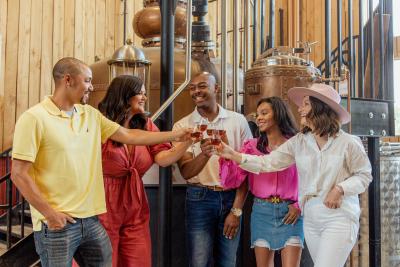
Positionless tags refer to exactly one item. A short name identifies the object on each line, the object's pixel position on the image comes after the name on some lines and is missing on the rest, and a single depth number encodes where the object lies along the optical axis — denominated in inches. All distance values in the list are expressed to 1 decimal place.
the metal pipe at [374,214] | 142.2
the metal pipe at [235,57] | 137.8
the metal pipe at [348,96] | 134.3
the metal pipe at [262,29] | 193.2
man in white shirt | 112.1
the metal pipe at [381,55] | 154.9
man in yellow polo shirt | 80.1
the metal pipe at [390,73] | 155.3
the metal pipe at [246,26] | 151.3
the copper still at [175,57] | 179.3
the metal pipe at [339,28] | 147.7
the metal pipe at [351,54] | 147.1
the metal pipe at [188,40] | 112.2
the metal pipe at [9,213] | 166.7
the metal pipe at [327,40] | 146.0
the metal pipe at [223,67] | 129.1
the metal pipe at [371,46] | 152.6
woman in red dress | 99.7
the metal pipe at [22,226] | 178.2
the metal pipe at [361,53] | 150.2
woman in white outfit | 98.0
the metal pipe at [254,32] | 181.8
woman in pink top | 109.0
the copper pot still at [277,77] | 144.4
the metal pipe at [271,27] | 173.6
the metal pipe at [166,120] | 106.3
